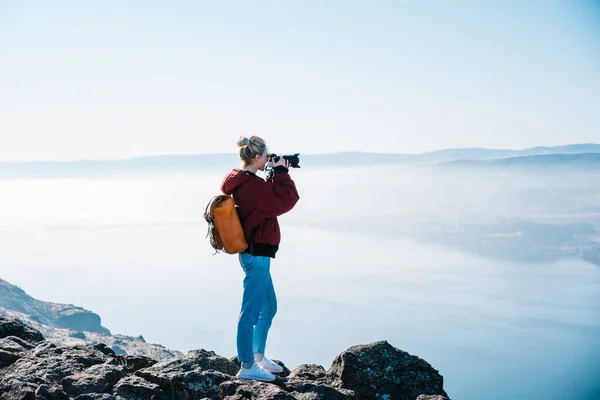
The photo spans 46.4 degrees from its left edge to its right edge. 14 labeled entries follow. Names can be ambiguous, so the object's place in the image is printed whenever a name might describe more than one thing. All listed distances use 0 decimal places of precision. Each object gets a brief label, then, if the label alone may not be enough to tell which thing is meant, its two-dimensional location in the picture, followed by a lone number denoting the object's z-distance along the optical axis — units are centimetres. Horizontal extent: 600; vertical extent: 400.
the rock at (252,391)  933
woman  1008
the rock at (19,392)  965
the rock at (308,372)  1127
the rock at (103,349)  1250
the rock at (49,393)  972
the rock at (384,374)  1052
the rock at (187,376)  1010
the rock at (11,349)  1133
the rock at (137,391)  996
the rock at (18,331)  1339
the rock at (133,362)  1157
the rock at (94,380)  1012
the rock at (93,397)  975
